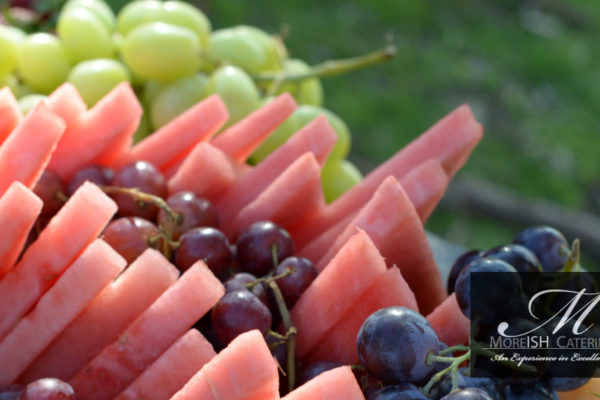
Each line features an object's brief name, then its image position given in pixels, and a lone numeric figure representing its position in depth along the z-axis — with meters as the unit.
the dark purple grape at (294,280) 0.63
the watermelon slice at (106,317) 0.61
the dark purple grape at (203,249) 0.63
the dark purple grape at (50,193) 0.65
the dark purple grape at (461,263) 0.65
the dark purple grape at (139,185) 0.65
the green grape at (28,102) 0.70
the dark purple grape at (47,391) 0.58
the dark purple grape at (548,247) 0.64
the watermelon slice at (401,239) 0.63
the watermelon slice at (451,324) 0.61
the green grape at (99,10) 0.75
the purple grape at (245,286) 0.62
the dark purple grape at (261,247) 0.64
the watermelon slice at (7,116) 0.65
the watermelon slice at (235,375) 0.57
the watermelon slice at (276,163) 0.68
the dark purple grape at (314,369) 0.61
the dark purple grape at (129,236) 0.63
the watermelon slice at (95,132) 0.67
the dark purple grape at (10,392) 0.59
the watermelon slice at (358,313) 0.61
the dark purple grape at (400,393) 0.57
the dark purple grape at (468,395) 0.56
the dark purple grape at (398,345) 0.58
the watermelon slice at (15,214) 0.60
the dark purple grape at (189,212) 0.65
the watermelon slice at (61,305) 0.61
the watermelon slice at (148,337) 0.60
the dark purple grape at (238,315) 0.60
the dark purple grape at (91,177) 0.66
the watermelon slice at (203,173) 0.67
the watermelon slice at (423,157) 0.68
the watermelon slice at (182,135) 0.68
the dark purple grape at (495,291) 0.59
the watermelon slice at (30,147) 0.62
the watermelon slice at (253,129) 0.69
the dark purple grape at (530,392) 0.58
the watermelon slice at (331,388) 0.57
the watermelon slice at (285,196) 0.66
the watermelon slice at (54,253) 0.61
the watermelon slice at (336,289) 0.61
